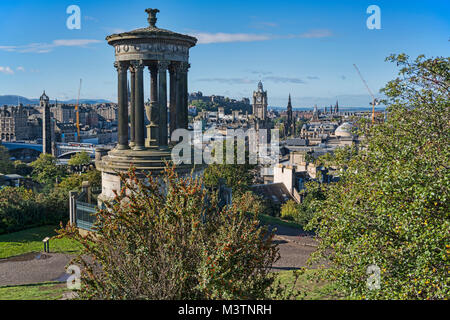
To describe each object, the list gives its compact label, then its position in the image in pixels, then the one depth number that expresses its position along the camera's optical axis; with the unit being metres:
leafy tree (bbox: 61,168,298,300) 7.92
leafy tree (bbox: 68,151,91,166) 71.69
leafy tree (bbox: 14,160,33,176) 71.94
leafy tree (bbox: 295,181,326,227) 33.23
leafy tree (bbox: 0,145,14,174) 66.75
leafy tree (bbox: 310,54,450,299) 8.20
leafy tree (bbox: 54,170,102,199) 29.11
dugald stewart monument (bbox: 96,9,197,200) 18.48
